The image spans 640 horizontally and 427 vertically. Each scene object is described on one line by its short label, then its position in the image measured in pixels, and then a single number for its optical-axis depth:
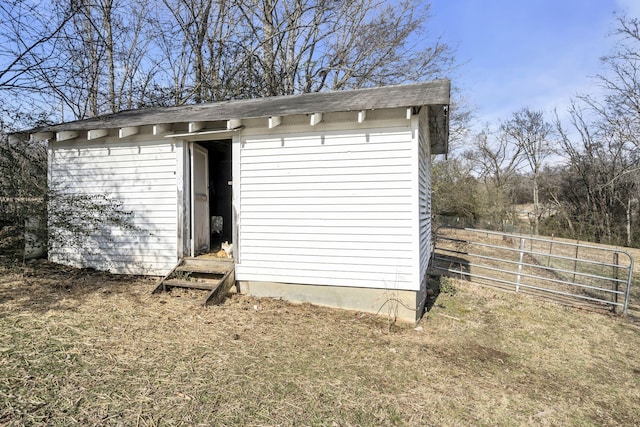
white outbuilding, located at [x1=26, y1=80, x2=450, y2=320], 4.67
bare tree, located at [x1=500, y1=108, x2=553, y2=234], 26.69
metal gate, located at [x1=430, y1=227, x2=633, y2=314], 5.95
